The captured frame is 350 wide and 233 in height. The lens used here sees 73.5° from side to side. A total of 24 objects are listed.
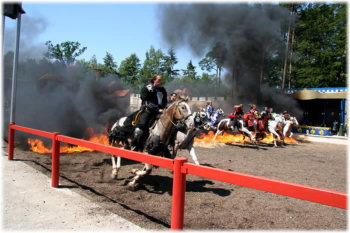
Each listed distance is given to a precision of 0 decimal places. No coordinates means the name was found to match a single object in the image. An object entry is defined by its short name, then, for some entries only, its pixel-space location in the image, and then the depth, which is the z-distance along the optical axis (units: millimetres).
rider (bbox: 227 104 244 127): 14780
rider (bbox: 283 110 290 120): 16391
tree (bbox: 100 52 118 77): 59588
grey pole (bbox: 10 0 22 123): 6672
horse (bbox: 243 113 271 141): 15180
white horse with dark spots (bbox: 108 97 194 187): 5027
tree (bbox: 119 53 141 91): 60325
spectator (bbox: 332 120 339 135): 21594
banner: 20656
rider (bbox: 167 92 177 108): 7861
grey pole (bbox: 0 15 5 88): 7168
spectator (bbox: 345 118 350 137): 20300
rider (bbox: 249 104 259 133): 14906
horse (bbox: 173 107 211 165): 6578
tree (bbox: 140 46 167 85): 53469
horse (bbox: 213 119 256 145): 14544
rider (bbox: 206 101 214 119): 16081
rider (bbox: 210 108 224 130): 16384
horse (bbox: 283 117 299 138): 16155
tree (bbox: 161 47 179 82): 61394
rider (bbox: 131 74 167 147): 5344
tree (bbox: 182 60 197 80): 76862
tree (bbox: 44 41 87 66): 56031
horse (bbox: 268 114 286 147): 15390
